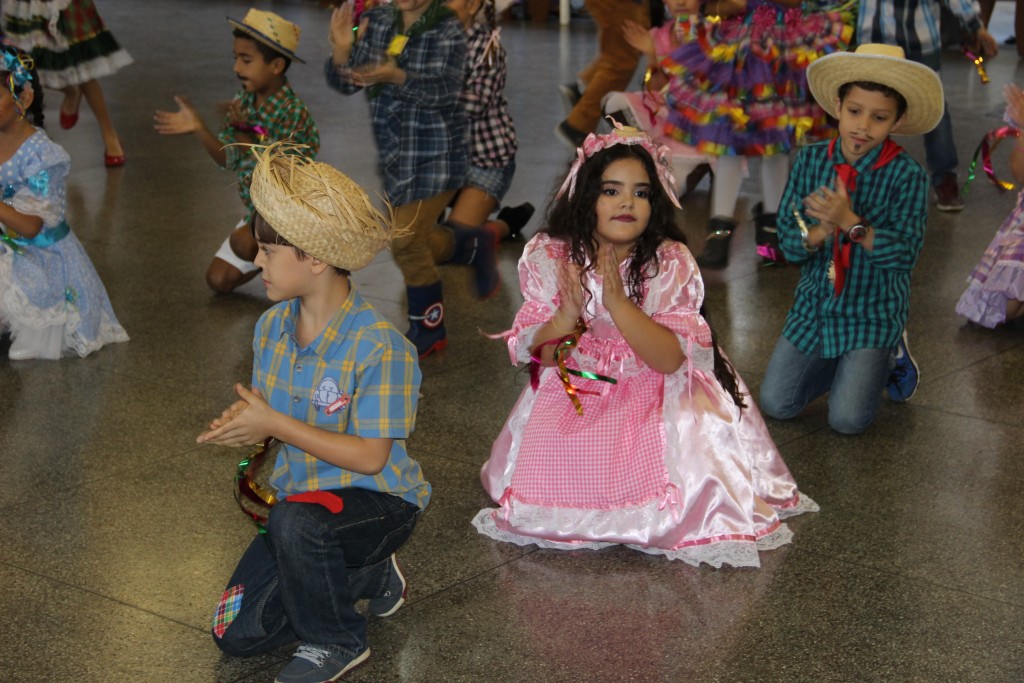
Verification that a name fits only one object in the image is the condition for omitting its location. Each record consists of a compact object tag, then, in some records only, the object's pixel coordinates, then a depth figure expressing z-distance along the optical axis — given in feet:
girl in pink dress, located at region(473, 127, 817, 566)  11.44
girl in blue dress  16.22
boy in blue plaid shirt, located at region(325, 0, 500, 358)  16.05
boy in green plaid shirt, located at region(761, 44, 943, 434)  13.80
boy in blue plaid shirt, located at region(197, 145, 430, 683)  9.07
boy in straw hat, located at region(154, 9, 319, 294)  18.34
